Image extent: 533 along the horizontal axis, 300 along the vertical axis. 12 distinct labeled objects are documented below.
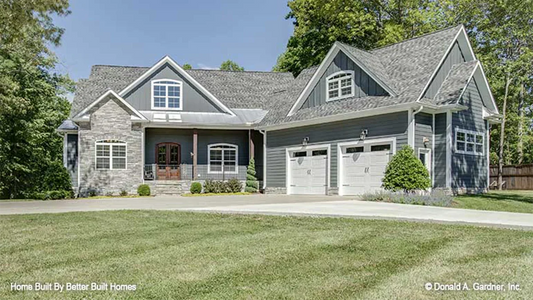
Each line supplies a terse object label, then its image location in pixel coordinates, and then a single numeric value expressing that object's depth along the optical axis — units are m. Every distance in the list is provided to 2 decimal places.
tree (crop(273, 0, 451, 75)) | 28.34
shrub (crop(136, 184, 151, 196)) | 20.27
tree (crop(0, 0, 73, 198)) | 15.23
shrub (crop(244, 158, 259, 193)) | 22.05
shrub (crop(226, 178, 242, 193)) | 22.03
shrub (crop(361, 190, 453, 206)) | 12.34
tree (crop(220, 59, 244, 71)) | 52.94
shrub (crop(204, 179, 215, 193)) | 21.67
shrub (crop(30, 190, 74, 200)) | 18.08
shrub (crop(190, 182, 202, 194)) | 21.25
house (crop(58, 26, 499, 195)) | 16.06
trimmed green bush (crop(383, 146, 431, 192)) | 14.37
